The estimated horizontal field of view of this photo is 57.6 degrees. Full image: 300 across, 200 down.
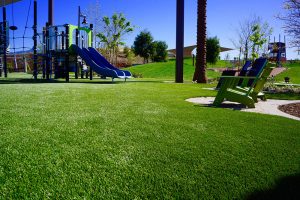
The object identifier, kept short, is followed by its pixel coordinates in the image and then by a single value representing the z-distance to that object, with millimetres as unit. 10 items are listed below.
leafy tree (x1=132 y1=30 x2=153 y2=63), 57250
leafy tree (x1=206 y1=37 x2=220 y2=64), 41562
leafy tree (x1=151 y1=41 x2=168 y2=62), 59059
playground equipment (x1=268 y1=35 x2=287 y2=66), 34309
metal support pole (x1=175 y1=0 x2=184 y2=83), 16266
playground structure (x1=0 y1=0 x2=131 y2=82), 14250
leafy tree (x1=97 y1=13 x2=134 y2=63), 38006
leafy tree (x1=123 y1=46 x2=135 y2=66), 53188
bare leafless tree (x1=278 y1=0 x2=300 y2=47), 12820
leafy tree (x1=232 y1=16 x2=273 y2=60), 35438
